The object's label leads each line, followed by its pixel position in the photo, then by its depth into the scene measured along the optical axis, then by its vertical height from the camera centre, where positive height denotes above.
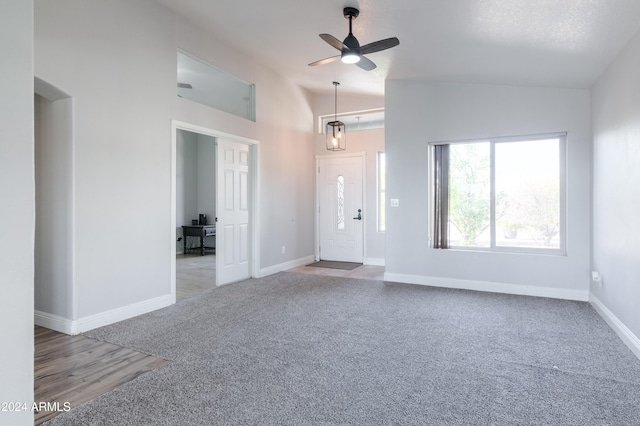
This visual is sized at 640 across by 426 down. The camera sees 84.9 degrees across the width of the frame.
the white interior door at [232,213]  5.02 -0.04
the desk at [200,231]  8.11 -0.49
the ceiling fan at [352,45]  3.15 +1.52
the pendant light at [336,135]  6.68 +1.47
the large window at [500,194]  4.42 +0.22
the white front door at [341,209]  6.82 +0.02
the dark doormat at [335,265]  6.44 -1.04
